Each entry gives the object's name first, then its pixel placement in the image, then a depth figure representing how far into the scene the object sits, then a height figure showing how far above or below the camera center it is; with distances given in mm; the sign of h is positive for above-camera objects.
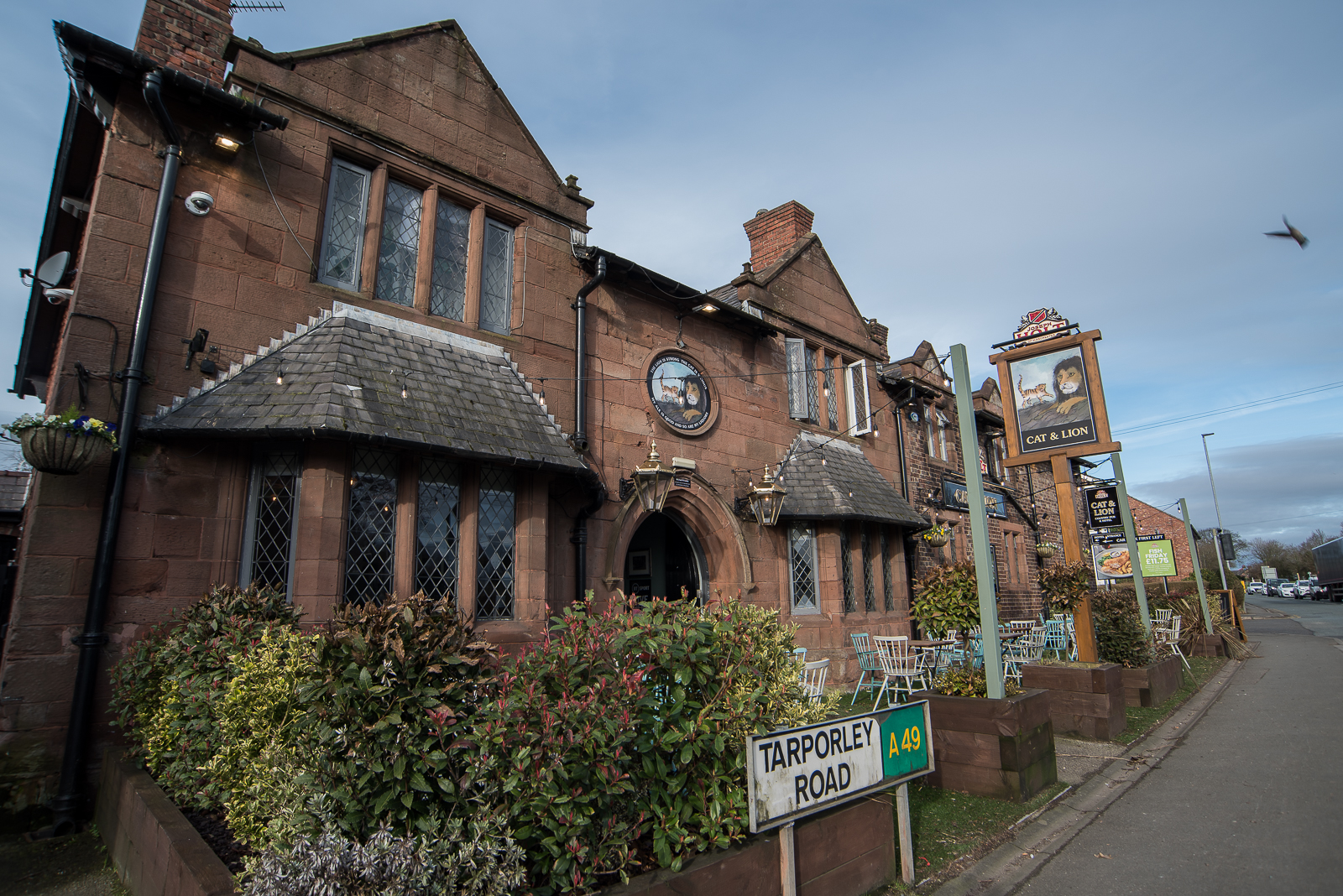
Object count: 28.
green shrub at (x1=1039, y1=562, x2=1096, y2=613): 10172 +153
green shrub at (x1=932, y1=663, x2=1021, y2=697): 6941 -866
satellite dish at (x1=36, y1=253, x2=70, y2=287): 7262 +3450
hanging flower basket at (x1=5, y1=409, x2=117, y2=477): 5375 +1268
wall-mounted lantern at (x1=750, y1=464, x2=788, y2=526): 11375 +1572
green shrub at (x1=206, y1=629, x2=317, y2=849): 3738 -747
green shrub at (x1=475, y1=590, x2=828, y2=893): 3242 -670
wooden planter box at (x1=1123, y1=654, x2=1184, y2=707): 10766 -1426
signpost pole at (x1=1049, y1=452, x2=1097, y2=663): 9820 +833
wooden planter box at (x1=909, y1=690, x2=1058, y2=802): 6203 -1365
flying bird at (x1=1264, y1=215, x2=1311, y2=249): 7609 +3892
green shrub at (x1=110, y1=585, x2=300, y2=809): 4453 -529
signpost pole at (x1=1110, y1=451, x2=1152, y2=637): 13422 +1149
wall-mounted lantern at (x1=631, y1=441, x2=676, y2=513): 9727 +1617
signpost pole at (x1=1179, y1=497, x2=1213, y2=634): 17172 +585
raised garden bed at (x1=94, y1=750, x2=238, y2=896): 3119 -1226
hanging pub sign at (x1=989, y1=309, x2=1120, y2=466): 10812 +3204
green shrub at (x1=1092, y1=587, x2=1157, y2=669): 11227 -699
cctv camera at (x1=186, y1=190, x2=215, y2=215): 6883 +3908
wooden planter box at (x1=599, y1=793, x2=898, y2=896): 3438 -1446
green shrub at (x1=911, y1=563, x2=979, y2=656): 8344 -55
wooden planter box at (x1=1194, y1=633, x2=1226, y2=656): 17500 -1294
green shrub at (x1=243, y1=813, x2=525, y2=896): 2734 -1064
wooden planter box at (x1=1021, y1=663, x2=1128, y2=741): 8672 -1297
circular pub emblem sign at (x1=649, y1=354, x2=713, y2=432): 11031 +3299
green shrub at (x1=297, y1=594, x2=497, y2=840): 3059 -534
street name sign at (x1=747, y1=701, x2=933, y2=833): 3789 -998
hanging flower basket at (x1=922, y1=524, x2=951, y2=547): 14867 +1263
